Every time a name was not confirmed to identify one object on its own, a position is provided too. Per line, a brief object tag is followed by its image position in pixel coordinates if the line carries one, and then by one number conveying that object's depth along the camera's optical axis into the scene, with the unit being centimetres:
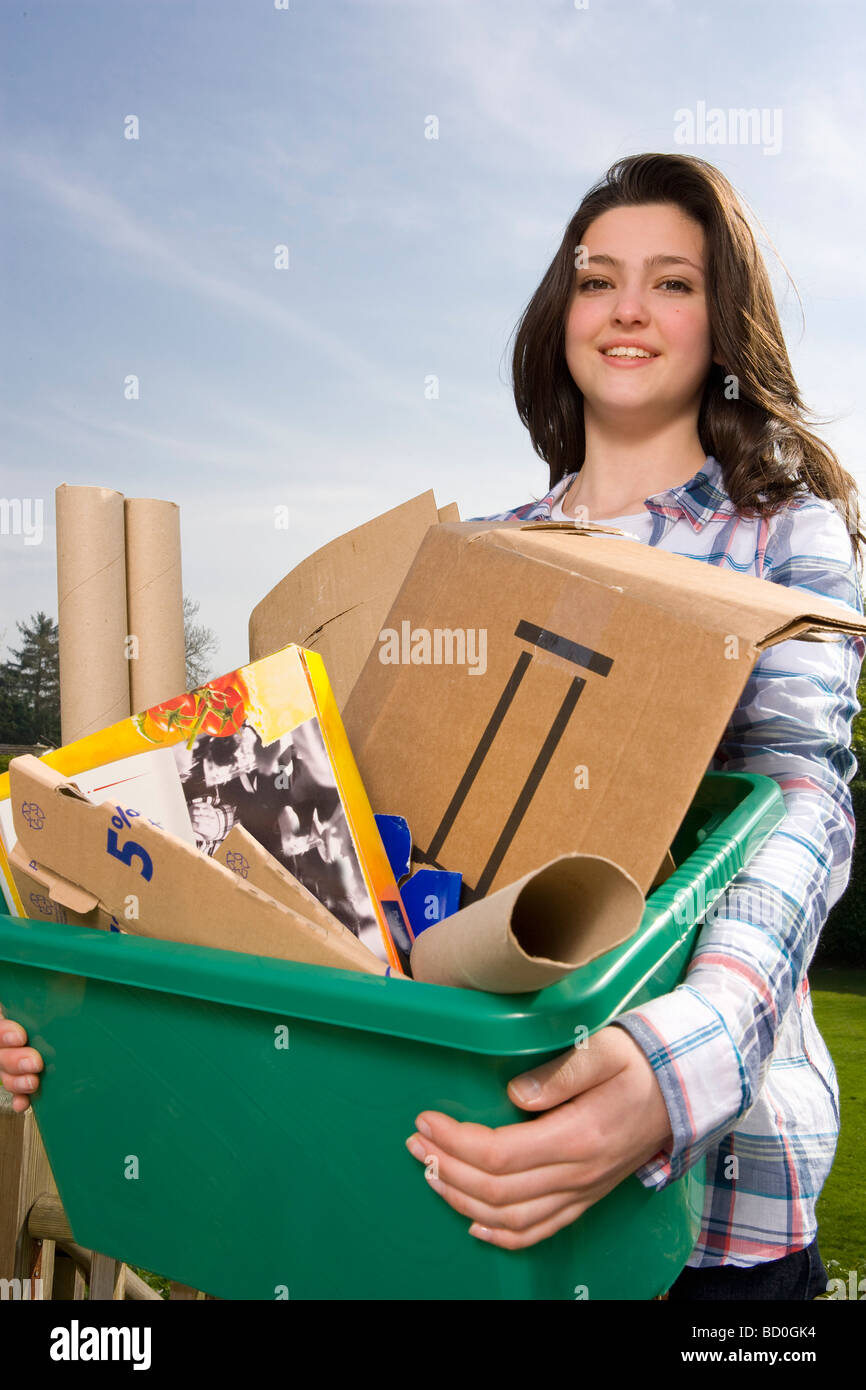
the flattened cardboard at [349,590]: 122
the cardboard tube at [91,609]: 150
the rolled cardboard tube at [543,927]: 58
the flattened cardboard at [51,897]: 81
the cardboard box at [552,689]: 79
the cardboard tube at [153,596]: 154
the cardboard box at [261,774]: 85
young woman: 67
